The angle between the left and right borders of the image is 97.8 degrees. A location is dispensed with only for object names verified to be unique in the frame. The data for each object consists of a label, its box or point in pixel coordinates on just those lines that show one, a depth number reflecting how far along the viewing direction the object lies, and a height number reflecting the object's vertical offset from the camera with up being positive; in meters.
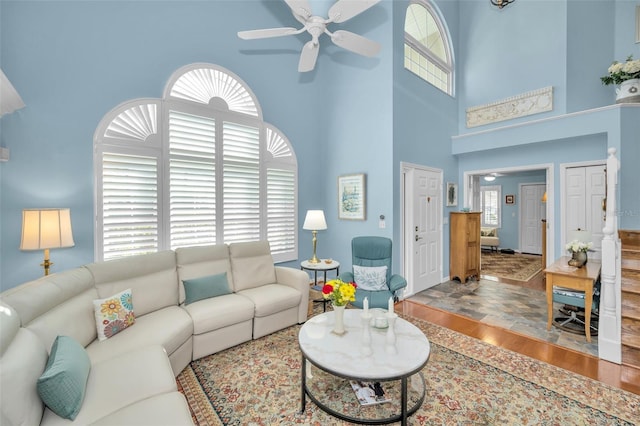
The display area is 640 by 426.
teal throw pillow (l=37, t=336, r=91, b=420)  1.29 -0.83
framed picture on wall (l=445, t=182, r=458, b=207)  5.24 +0.29
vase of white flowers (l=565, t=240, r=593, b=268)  3.27 -0.51
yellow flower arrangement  2.12 -0.63
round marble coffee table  1.70 -0.97
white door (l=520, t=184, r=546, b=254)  8.09 -0.23
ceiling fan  2.51 +1.83
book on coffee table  1.97 -1.34
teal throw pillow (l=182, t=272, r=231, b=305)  2.85 -0.81
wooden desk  2.89 -0.76
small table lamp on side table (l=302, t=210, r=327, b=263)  3.91 -0.17
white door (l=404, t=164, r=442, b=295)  4.35 -0.31
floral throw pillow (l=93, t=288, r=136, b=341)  2.15 -0.82
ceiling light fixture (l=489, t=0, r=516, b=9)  4.84 +3.60
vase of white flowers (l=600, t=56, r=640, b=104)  3.89 +1.86
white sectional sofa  1.33 -0.87
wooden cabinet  5.06 -0.66
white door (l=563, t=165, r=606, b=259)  4.29 +0.13
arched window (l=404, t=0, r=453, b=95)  4.50 +2.86
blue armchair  3.17 -0.76
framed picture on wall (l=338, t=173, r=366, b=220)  4.29 +0.21
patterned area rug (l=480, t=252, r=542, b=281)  5.75 -1.33
